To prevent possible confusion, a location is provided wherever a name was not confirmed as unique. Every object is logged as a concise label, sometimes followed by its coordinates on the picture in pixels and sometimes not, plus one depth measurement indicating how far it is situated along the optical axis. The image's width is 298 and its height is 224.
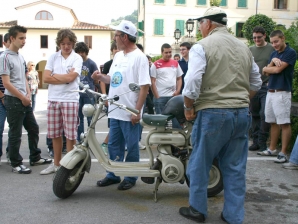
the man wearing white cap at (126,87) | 4.60
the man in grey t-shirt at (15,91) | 5.43
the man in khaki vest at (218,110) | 3.56
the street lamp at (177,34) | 18.03
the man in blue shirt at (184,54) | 8.02
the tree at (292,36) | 10.54
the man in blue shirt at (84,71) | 7.10
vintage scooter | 4.31
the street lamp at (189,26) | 14.73
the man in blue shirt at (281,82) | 6.23
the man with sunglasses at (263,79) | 6.92
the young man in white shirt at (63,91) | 5.23
